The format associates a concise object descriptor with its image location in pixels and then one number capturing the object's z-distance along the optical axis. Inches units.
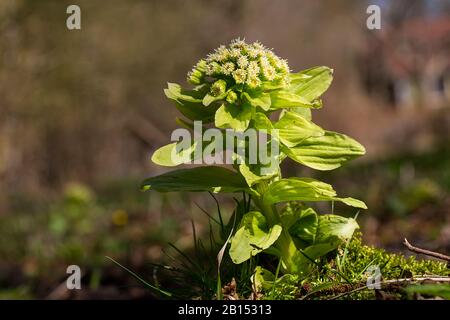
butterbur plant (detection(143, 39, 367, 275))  17.5
